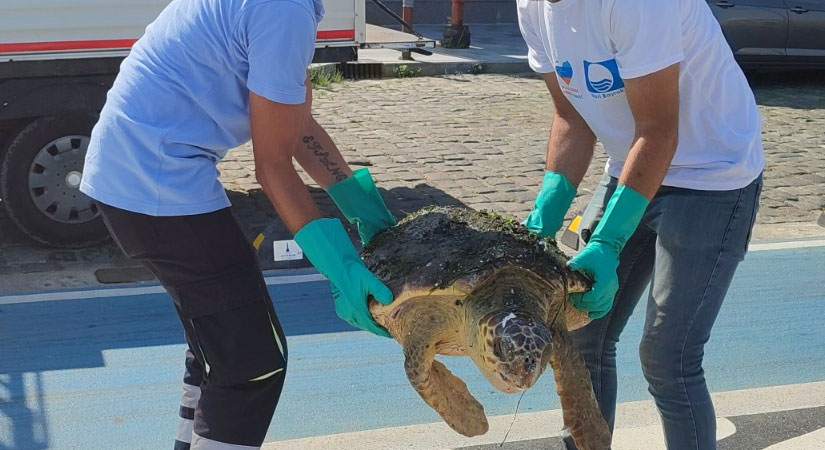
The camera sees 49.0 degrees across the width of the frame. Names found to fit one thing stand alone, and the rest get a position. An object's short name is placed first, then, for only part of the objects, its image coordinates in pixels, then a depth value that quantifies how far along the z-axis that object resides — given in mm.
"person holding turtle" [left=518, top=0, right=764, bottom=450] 2477
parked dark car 11148
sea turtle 2348
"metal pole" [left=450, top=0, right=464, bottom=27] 13805
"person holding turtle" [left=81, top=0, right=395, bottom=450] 2332
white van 5516
